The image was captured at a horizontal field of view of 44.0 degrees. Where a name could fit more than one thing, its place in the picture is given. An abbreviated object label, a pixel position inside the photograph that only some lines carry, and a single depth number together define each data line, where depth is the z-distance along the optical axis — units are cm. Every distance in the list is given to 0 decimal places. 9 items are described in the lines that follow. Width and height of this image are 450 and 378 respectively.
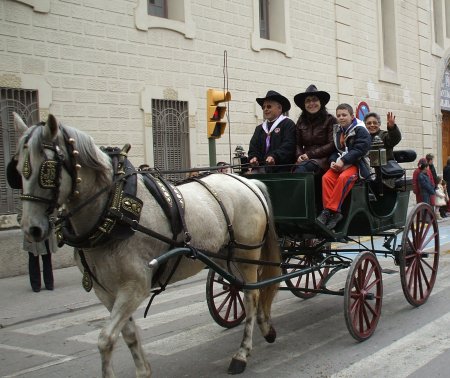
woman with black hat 594
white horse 339
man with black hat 599
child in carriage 564
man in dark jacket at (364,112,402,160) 668
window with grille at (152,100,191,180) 1209
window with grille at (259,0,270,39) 1545
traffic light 1000
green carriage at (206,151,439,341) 543
